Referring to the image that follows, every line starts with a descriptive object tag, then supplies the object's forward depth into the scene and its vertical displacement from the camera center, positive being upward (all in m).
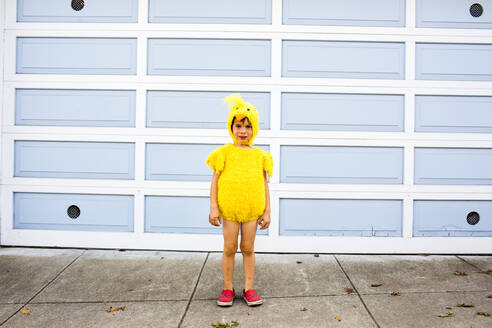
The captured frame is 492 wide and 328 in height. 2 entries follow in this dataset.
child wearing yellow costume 2.36 -0.19
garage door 3.48 +0.56
